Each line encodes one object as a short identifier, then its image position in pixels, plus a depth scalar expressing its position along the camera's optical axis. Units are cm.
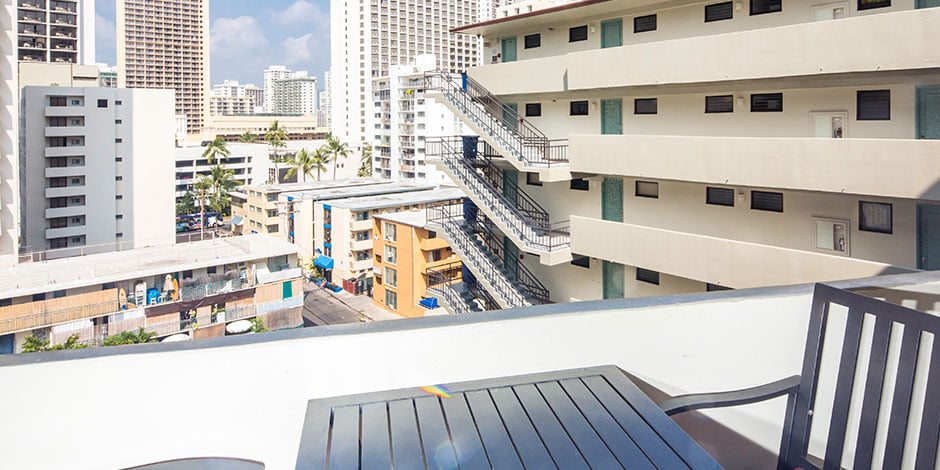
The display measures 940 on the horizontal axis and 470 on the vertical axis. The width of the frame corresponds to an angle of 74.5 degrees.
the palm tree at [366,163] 4934
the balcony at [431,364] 123
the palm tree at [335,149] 4653
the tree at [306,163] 4319
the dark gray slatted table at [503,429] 104
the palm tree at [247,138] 5816
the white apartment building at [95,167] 2864
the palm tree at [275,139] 4822
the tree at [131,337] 1477
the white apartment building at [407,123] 4056
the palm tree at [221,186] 3962
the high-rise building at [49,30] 3900
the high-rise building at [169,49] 7925
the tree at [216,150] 4281
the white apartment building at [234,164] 4672
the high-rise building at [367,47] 5816
